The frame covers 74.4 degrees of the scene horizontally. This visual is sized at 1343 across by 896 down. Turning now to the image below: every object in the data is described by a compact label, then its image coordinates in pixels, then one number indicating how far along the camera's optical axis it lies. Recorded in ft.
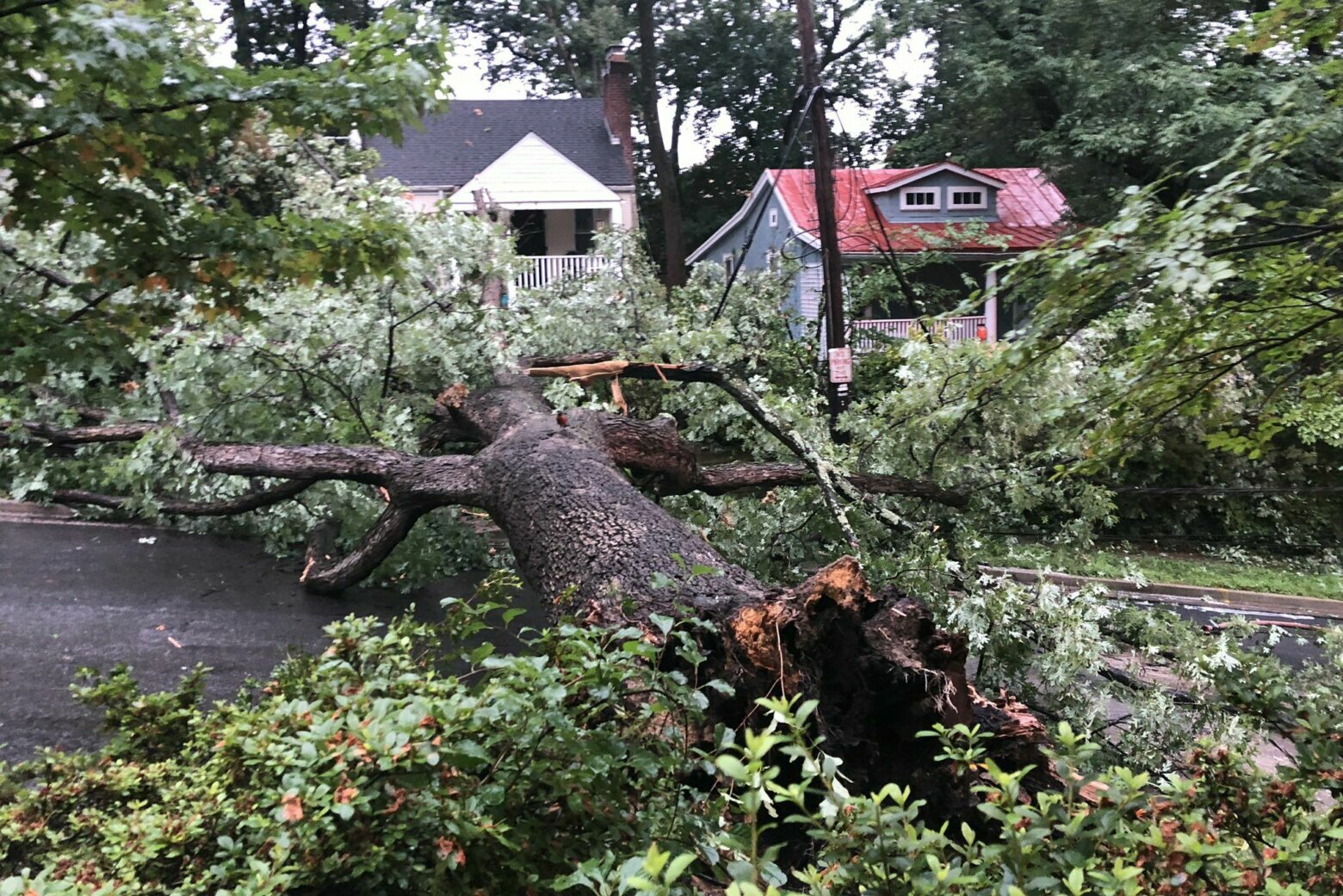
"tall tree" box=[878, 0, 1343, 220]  53.78
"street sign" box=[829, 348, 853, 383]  32.09
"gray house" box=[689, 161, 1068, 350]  64.34
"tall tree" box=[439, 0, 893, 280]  97.40
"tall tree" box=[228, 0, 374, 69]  85.40
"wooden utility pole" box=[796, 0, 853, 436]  32.40
